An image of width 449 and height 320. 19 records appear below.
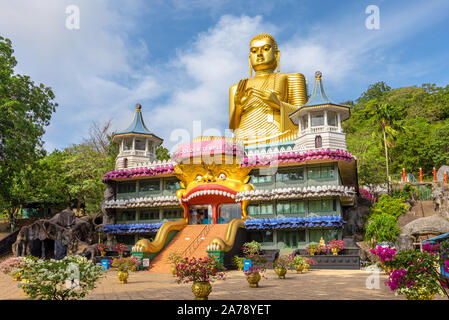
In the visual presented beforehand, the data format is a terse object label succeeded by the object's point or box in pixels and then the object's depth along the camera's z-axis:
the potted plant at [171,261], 18.73
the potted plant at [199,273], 10.45
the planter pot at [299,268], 19.08
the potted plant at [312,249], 23.11
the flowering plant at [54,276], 8.34
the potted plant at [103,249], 27.08
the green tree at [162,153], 46.57
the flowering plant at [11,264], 16.16
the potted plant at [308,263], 20.82
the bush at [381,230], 25.97
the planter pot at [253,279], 13.61
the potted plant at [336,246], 22.77
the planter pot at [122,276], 16.19
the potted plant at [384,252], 12.68
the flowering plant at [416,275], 8.02
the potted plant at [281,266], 16.52
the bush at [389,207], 30.67
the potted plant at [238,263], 21.34
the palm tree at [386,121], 40.09
